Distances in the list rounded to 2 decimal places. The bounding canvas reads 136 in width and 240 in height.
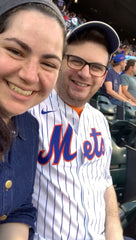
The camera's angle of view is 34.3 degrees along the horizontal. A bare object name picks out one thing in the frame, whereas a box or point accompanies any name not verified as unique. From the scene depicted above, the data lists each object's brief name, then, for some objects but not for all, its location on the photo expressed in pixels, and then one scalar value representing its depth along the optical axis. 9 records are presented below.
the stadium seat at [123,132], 2.18
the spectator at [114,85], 3.72
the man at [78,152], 0.99
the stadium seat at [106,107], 2.96
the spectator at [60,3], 7.38
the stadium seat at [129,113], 3.41
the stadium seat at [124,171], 1.52
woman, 0.60
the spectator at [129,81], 4.61
